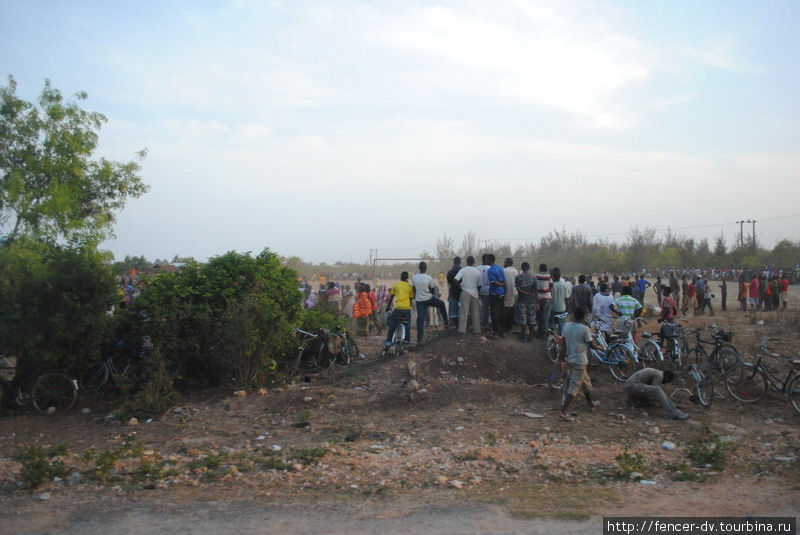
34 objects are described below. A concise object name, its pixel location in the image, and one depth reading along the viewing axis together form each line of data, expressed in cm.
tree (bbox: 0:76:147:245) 1706
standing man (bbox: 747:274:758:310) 2341
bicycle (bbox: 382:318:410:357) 1241
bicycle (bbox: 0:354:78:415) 987
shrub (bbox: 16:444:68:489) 651
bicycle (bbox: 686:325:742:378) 1055
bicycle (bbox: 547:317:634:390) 1118
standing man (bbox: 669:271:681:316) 2395
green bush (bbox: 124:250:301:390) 1058
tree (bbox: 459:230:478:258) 4628
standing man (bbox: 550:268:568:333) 1302
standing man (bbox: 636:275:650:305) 2117
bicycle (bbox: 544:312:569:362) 1169
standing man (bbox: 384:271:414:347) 1246
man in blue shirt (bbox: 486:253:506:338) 1230
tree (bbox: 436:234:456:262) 4306
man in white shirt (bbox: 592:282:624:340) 1238
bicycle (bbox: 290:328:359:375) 1251
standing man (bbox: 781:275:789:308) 2300
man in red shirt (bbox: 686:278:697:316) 2234
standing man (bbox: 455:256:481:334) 1223
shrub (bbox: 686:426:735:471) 695
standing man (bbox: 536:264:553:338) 1268
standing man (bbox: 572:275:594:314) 1423
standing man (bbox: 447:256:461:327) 1273
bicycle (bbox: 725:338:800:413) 996
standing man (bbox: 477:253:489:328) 1259
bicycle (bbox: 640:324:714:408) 1137
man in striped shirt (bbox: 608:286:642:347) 1198
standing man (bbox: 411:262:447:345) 1252
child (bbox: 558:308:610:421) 903
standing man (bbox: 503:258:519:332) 1262
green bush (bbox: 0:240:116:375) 992
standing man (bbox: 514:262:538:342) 1233
